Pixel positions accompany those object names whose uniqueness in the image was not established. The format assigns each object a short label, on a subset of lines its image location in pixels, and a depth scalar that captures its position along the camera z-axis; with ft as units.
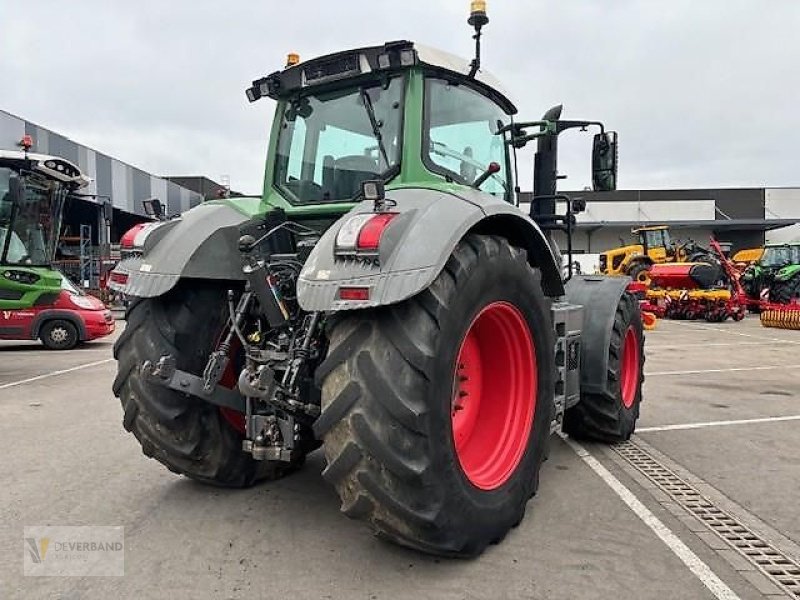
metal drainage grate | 9.56
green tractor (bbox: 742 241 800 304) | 65.62
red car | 37.19
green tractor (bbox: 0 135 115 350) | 35.88
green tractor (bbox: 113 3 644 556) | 8.60
